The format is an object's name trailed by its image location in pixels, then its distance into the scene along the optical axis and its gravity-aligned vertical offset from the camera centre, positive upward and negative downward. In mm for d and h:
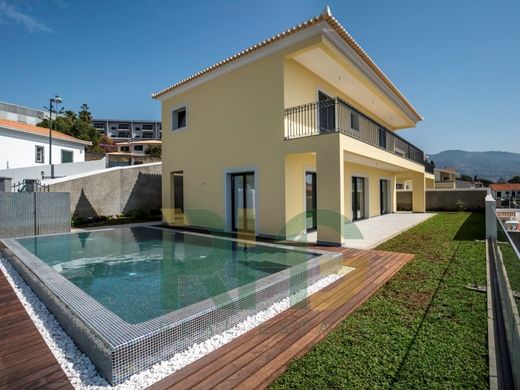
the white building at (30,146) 24219 +5042
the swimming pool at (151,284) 3080 -1763
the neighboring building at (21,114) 44384 +14501
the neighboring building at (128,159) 33012 +4977
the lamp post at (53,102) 24064 +8636
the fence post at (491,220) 9109 -976
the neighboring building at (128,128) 94812 +24151
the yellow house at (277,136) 9289 +2622
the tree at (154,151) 44128 +7637
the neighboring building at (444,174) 47500 +3307
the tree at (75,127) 42906 +11437
